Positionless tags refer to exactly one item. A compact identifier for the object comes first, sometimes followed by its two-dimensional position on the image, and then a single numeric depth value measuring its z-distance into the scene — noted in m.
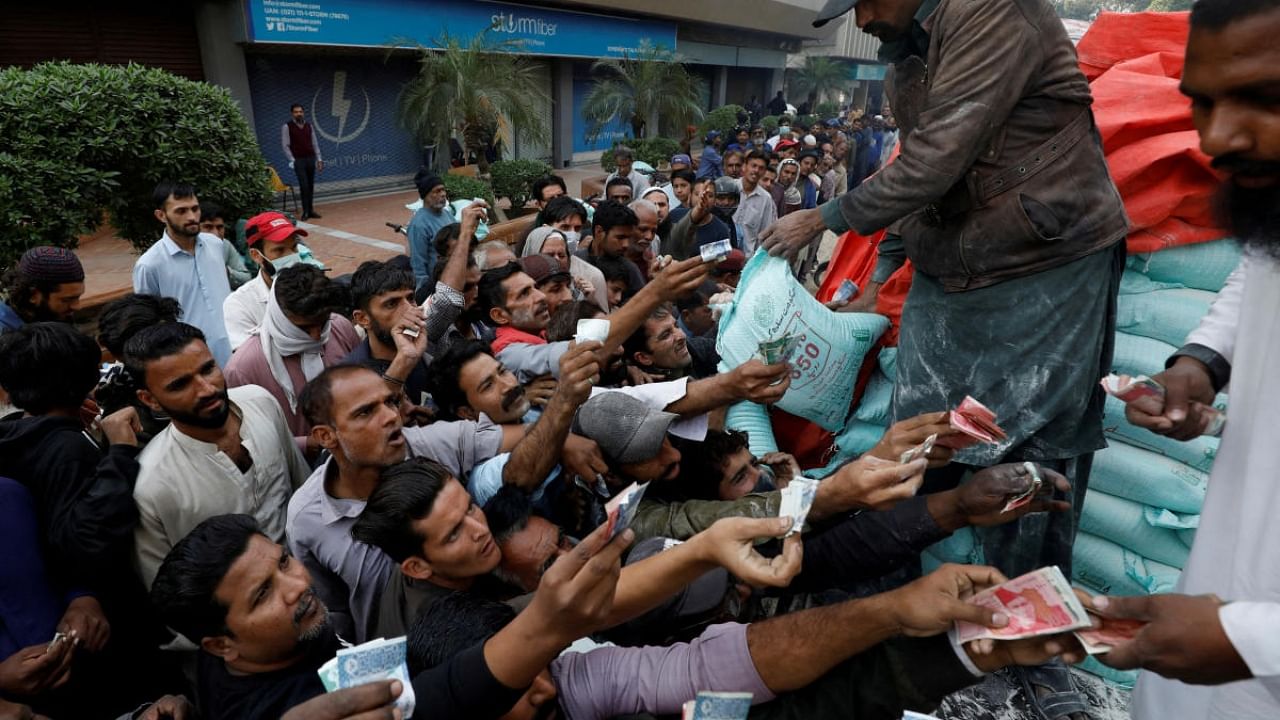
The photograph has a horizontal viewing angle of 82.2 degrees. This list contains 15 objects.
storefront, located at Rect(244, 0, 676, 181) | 11.40
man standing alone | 10.72
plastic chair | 11.09
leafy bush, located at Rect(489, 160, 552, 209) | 11.50
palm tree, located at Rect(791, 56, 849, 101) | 31.92
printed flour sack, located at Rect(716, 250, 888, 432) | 2.80
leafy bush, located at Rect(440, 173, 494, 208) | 9.73
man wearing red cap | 3.78
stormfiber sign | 10.96
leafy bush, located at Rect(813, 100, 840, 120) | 30.52
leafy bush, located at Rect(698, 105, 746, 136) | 19.69
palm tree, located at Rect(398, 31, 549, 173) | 10.53
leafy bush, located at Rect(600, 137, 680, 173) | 15.27
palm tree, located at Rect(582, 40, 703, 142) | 16.66
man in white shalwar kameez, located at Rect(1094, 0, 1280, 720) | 1.17
